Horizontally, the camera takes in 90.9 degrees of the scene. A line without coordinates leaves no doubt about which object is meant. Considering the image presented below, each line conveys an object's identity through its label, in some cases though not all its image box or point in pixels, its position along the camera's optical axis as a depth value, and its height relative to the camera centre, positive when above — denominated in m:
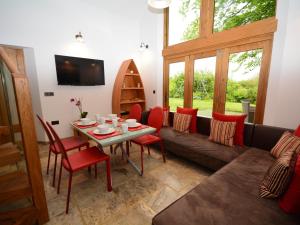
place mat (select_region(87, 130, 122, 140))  1.69 -0.50
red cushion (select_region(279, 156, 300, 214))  0.95 -0.70
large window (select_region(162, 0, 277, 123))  2.42 +0.74
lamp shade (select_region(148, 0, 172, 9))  1.88 +1.14
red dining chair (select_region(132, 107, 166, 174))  2.32 -0.57
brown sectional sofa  0.98 -0.84
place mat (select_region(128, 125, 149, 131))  1.99 -0.49
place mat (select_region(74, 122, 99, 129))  2.13 -0.49
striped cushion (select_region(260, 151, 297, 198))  1.03 -0.62
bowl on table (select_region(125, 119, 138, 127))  2.05 -0.43
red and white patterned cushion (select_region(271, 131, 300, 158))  1.62 -0.60
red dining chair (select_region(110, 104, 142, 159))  3.03 -0.43
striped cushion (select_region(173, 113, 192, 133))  2.80 -0.58
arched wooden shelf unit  3.87 +0.06
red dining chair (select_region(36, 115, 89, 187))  1.87 -0.76
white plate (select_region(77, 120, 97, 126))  2.20 -0.46
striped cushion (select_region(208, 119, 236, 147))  2.19 -0.61
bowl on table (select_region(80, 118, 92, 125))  2.21 -0.44
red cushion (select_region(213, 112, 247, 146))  2.21 -0.56
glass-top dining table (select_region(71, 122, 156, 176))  1.59 -0.51
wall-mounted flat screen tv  3.17 +0.49
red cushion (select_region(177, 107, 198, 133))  2.81 -0.53
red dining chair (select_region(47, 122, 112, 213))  1.53 -0.77
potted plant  3.47 -0.23
